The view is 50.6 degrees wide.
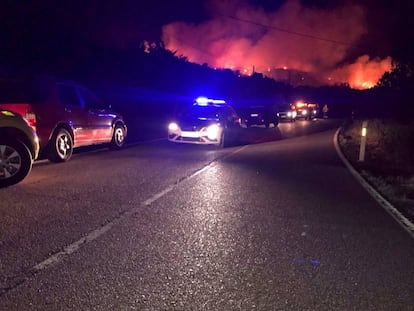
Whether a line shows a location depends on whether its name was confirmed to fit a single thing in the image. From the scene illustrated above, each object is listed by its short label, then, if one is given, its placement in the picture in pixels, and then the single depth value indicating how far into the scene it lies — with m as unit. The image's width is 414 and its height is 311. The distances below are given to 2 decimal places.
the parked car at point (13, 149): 7.42
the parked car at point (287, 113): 32.84
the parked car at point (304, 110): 36.70
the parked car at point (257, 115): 26.08
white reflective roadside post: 12.15
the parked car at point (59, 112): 8.57
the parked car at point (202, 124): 14.24
